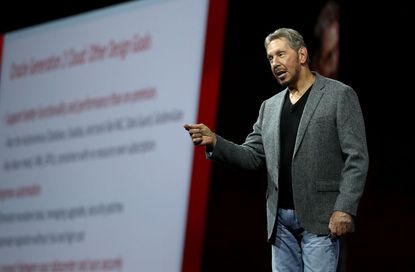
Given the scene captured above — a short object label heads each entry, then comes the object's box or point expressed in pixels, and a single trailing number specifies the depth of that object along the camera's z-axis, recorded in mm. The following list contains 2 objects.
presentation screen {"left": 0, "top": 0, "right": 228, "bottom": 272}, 9321
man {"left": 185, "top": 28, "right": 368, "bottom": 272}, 5305
